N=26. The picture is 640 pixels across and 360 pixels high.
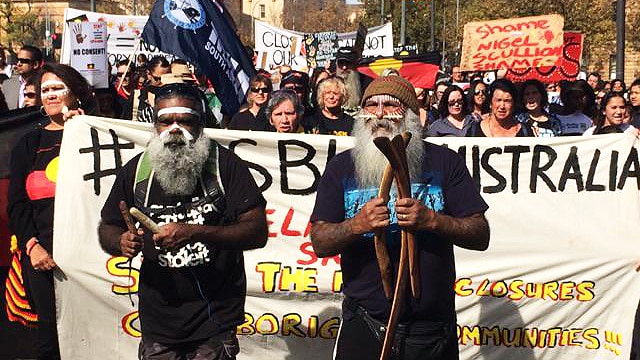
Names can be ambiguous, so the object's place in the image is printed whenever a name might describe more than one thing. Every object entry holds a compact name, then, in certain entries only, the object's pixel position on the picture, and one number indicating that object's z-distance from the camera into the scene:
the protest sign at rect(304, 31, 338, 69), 17.47
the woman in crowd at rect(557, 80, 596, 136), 9.30
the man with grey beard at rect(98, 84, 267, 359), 4.13
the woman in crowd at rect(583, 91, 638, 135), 7.69
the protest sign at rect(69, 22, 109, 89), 9.60
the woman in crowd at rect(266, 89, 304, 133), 6.94
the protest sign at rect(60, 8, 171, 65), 15.71
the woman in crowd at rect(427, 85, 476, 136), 8.92
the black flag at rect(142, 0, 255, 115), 7.92
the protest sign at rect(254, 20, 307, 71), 17.17
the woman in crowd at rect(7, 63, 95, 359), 5.43
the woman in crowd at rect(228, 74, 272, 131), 7.89
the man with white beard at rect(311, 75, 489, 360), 3.91
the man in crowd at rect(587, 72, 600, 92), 20.59
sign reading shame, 11.23
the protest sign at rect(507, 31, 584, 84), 11.49
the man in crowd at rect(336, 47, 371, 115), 8.64
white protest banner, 6.23
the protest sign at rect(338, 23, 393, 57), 18.80
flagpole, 9.29
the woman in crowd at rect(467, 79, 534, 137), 7.44
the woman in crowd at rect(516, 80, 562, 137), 8.35
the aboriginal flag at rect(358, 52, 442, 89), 12.58
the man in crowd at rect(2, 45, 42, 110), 9.92
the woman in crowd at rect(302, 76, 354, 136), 7.66
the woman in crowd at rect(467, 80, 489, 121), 10.05
